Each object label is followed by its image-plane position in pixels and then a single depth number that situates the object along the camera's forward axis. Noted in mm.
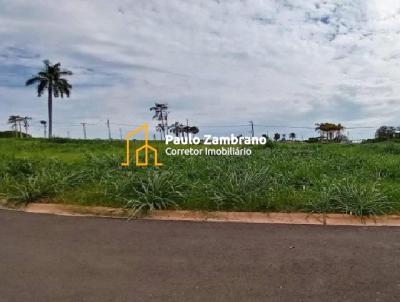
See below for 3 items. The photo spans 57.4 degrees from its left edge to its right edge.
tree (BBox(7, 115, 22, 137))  58719
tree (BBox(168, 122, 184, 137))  51438
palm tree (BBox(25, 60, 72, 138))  41281
